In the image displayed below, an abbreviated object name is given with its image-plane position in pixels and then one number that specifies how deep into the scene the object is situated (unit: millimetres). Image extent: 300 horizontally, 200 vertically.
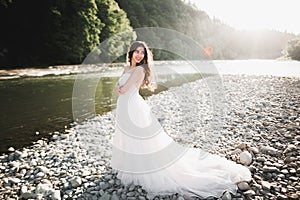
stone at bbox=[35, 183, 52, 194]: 4543
